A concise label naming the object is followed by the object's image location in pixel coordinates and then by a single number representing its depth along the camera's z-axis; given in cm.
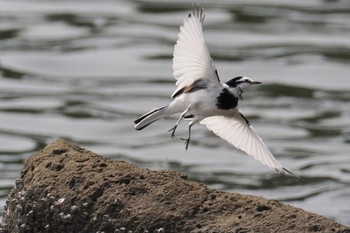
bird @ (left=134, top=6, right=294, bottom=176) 1631
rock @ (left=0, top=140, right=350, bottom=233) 1448
